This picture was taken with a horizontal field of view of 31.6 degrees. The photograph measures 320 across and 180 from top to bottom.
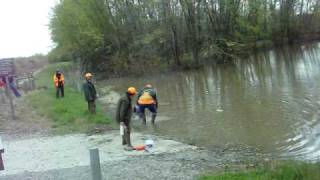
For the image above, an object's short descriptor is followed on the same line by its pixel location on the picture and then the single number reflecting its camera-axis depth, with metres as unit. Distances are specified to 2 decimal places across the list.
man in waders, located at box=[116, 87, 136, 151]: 14.58
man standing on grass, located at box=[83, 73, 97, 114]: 21.29
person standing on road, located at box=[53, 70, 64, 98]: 28.56
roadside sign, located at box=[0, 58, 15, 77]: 21.41
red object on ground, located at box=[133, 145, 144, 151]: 14.35
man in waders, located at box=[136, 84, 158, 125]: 20.22
